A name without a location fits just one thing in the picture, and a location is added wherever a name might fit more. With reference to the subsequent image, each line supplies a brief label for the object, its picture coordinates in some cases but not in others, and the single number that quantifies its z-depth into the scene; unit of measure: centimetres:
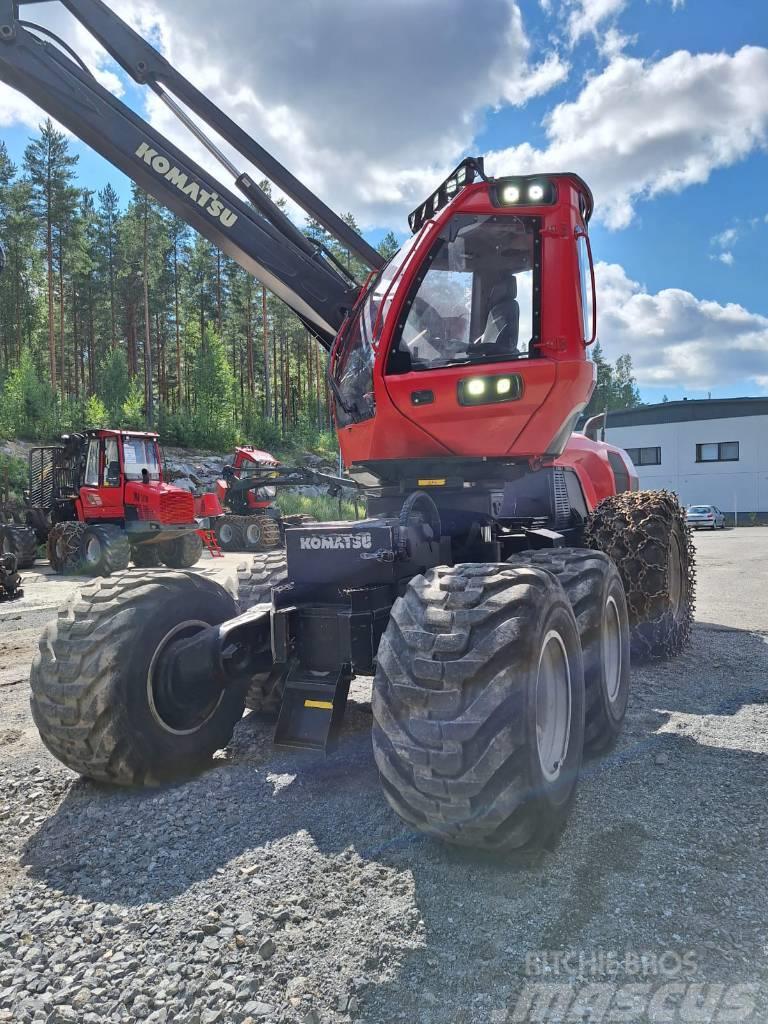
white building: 4181
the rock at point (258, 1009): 226
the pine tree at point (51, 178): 4203
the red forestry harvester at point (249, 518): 2200
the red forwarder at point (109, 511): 1533
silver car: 3516
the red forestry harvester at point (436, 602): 285
